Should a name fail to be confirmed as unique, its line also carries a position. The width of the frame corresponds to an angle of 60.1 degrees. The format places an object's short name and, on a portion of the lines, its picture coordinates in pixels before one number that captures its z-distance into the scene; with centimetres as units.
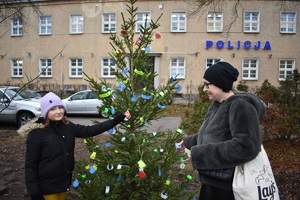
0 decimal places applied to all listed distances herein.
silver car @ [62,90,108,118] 1355
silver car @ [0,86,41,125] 1030
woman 187
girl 250
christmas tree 264
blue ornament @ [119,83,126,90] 252
